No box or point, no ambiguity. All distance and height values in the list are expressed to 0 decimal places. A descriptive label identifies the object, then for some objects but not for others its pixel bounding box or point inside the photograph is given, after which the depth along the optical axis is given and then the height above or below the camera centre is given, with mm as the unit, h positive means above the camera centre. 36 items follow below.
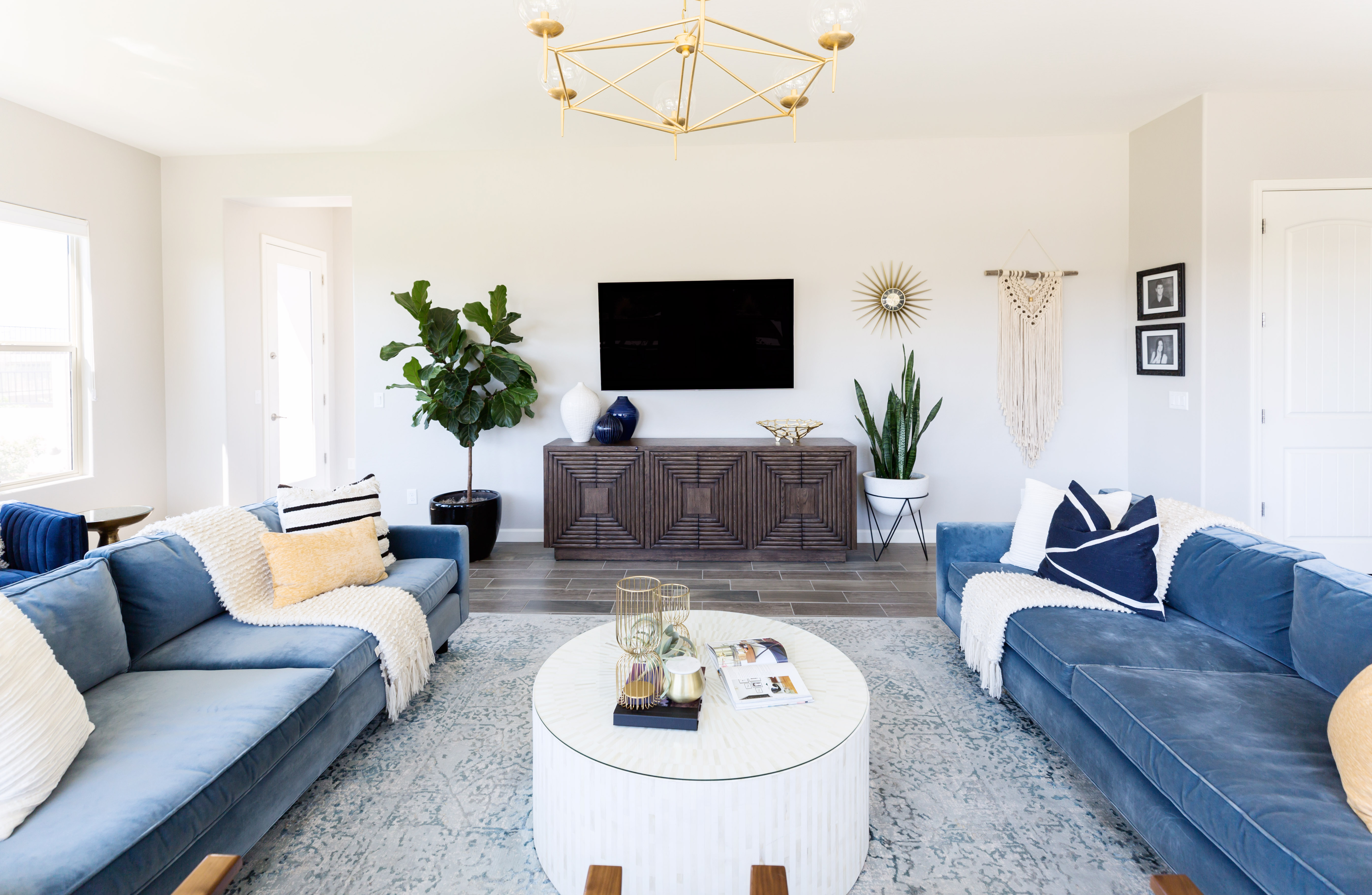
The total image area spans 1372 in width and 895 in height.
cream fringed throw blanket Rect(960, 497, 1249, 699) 2484 -640
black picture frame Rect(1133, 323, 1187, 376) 4281 +396
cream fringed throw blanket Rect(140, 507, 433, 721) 2369 -632
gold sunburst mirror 4914 +796
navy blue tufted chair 2973 -493
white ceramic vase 4742 +33
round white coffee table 1509 -819
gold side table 3660 -509
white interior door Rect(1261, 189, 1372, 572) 4051 +327
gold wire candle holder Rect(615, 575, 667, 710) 1853 -577
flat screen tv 4871 +556
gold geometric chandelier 1830 +1088
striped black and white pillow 2742 -347
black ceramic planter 4609 -648
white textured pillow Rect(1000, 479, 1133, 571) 2895 -440
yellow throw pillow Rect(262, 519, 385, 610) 2518 -517
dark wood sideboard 4559 -537
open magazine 1830 -701
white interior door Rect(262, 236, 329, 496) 5688 +449
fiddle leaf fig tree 4570 +287
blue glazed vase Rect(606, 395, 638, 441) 4781 +27
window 4094 +444
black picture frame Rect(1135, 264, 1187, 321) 4270 +751
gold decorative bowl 4656 -85
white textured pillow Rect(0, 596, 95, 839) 1323 -595
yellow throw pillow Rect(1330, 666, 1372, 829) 1324 -632
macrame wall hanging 4852 +432
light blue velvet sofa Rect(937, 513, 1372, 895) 1334 -716
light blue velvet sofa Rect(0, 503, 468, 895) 1286 -710
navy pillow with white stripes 2426 -491
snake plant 4641 -116
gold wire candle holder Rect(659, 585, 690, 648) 2037 -536
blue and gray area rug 1725 -1083
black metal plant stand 4801 -755
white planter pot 4551 -488
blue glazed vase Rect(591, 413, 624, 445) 4688 -82
